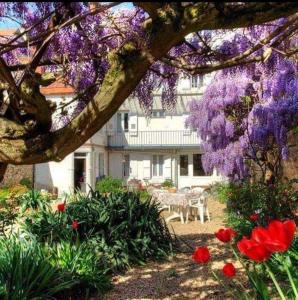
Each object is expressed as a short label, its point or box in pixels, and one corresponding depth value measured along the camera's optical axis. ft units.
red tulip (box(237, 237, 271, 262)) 6.00
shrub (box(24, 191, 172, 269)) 16.14
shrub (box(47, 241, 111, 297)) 13.01
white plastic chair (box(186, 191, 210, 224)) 31.43
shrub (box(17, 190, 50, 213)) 27.05
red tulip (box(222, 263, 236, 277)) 7.28
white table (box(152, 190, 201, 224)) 31.06
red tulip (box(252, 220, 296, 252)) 5.72
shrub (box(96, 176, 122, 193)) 57.79
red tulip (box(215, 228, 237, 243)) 8.09
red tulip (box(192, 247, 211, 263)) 7.65
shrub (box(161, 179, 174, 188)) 63.37
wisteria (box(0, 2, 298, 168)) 6.42
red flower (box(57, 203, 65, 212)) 15.36
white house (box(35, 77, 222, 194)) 72.01
